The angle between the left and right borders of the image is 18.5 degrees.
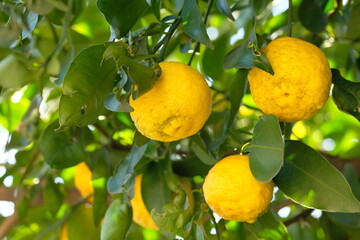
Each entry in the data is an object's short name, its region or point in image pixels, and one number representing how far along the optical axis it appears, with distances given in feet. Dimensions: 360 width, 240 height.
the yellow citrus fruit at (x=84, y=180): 4.13
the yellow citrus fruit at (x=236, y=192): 3.10
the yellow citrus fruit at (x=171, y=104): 3.07
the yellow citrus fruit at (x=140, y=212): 3.71
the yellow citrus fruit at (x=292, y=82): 3.11
